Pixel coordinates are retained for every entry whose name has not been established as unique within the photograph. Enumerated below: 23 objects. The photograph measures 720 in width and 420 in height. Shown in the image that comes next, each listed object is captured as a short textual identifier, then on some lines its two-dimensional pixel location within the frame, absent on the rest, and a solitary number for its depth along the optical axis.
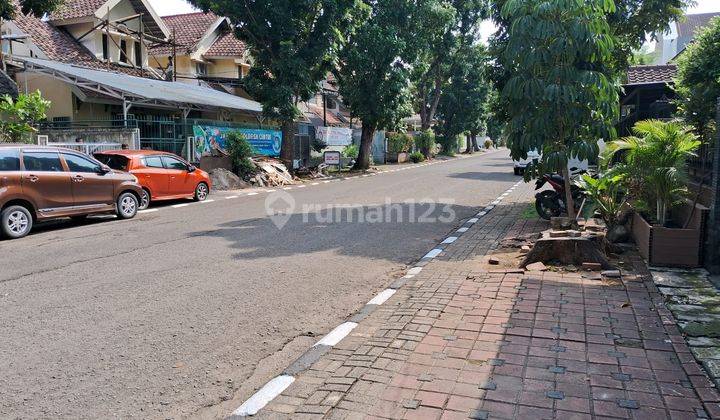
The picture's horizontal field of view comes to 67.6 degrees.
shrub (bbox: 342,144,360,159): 34.53
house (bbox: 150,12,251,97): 31.84
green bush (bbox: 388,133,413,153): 41.19
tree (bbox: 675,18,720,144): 8.41
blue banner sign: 22.42
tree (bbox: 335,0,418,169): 26.53
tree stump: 7.47
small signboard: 27.70
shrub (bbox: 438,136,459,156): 54.97
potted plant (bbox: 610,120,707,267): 7.35
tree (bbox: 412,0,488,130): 30.27
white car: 25.40
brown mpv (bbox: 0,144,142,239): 10.31
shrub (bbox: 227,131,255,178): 21.59
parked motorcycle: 11.62
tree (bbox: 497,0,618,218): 8.81
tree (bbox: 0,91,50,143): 14.54
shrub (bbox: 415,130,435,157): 46.62
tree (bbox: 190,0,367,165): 21.17
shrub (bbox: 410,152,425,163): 42.19
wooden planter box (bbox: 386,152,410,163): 41.12
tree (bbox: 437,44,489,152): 50.75
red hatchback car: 14.38
